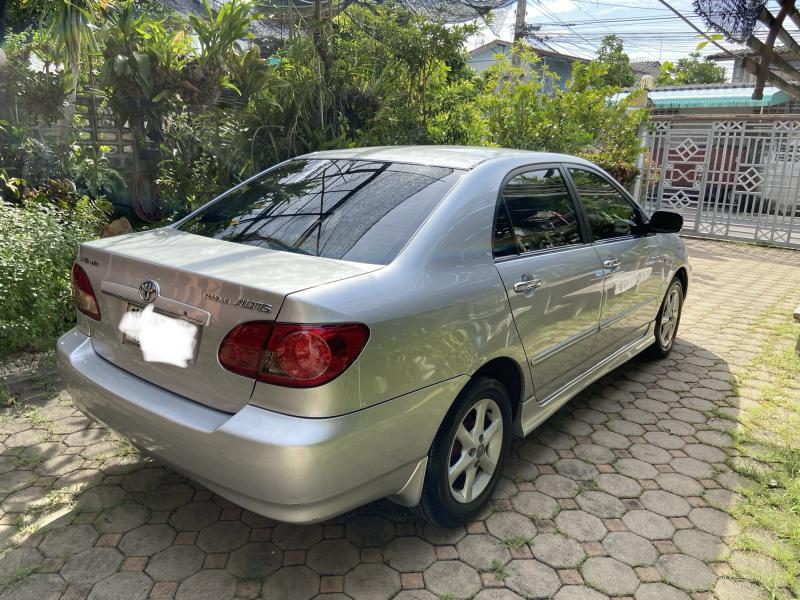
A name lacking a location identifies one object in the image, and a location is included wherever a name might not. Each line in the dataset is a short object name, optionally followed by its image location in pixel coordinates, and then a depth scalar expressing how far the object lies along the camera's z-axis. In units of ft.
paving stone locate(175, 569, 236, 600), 6.91
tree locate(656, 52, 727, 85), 112.88
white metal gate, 34.06
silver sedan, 6.01
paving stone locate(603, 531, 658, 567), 7.77
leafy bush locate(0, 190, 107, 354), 12.48
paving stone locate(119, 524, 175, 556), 7.65
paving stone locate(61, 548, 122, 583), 7.15
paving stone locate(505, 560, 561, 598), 7.16
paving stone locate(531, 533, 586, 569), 7.68
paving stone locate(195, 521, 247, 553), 7.77
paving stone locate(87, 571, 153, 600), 6.87
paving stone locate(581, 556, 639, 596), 7.25
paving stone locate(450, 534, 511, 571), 7.62
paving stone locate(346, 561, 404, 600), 7.01
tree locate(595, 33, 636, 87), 107.65
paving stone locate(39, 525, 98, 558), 7.58
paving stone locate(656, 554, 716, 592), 7.33
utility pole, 61.67
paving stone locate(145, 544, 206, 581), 7.23
